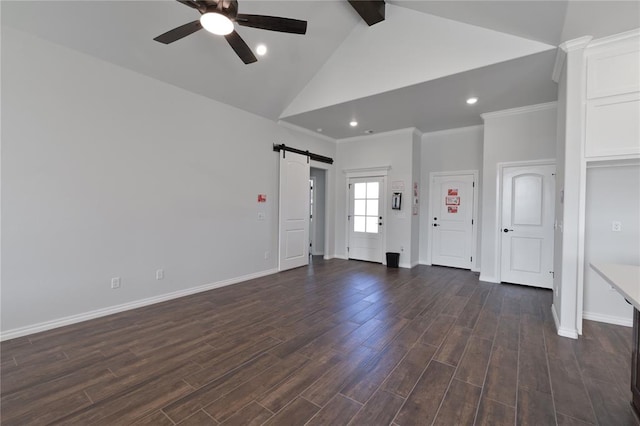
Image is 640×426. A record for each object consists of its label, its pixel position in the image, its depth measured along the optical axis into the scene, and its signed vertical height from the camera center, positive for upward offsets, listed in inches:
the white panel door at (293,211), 221.5 -1.3
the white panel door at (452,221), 230.4 -7.0
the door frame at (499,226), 191.5 -9.0
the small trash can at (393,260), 239.7 -42.5
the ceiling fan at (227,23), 85.4 +63.4
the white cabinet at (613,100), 105.7 +45.9
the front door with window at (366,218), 256.2 -7.3
